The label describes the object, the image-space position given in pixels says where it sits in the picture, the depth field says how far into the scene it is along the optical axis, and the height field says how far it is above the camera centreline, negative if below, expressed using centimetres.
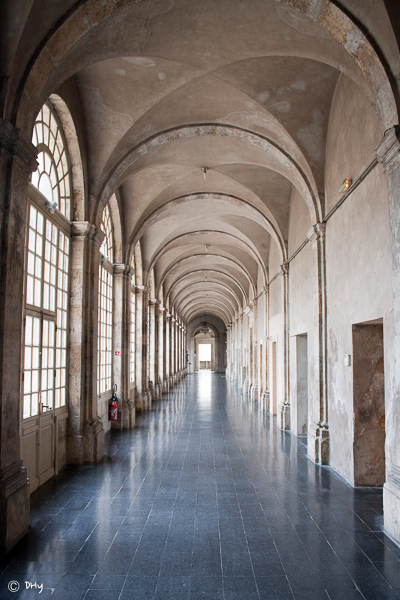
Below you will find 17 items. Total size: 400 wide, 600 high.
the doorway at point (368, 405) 669 -99
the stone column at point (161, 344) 2223 -19
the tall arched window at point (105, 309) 1071 +80
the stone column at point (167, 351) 2410 -65
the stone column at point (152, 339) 2017 +7
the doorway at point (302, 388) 1089 -118
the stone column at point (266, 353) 1547 -46
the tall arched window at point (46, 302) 626 +60
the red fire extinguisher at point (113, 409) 1138 -177
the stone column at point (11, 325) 445 +16
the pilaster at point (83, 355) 788 -26
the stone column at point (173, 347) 2920 -47
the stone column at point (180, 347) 3711 -58
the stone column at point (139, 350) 1548 -34
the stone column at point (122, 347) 1185 -19
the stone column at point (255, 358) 1966 -84
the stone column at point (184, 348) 4404 -77
